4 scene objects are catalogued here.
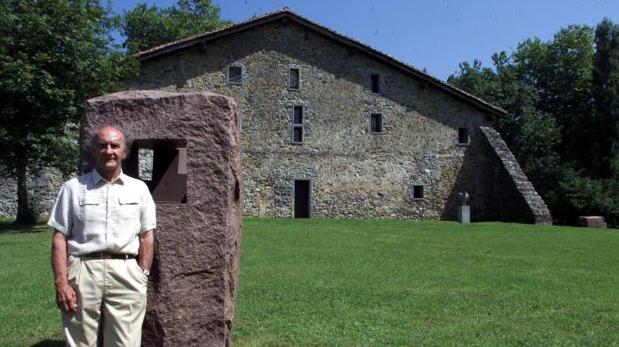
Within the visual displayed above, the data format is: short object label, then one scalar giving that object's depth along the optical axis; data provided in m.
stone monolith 4.08
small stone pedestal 23.32
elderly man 3.35
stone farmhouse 24.34
